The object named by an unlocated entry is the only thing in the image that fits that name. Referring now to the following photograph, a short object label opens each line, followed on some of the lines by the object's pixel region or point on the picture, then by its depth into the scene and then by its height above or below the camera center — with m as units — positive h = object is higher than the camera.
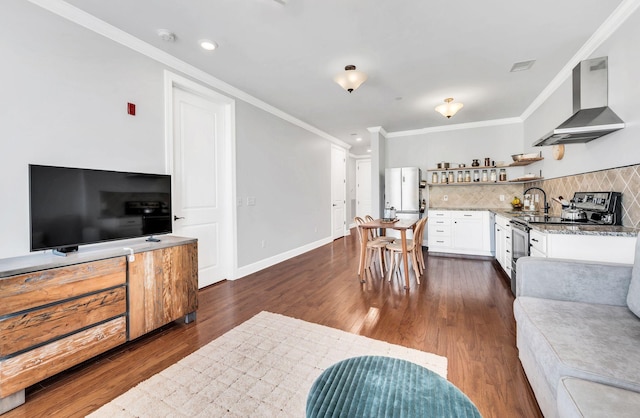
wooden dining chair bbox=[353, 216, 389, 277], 3.81 -0.58
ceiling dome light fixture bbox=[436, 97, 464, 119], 4.07 +1.54
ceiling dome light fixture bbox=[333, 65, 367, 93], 3.16 +1.57
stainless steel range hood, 2.39 +0.98
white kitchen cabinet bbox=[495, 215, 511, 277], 3.52 -0.53
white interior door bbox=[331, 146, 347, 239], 6.94 +0.46
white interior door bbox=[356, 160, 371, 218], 9.31 +0.65
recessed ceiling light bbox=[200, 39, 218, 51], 2.64 +1.67
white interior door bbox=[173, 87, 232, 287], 3.17 +0.34
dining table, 3.38 -0.36
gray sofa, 0.91 -0.62
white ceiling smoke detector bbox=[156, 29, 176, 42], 2.47 +1.66
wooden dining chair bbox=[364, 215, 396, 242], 4.18 -0.53
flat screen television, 1.78 +0.01
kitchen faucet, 3.93 +0.04
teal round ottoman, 0.92 -0.72
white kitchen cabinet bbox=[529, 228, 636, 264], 1.97 -0.33
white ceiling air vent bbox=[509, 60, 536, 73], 3.14 +1.72
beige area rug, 1.48 -1.12
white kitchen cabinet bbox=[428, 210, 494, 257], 4.82 -0.50
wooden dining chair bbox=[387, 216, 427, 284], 3.64 -0.59
